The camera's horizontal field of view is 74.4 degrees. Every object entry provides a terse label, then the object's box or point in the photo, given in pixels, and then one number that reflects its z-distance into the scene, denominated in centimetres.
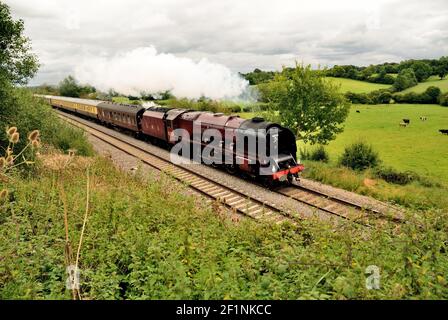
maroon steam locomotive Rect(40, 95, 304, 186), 1431
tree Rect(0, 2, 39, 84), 1237
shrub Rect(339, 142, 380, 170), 2064
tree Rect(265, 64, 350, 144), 2320
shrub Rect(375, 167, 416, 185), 1822
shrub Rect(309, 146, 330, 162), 2325
